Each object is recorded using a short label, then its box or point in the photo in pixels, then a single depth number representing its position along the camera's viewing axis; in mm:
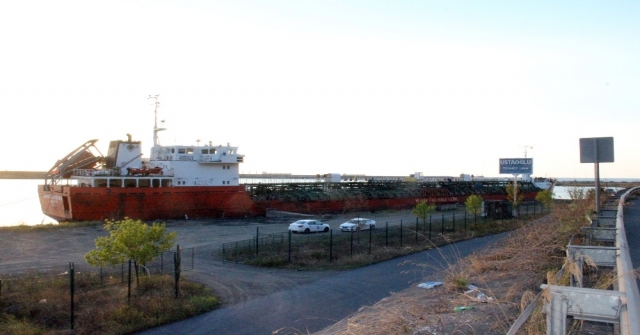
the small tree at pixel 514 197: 43656
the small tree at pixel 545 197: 43309
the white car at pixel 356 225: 33238
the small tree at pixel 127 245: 14230
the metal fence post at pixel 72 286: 12134
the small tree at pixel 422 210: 32719
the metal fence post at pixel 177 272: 14920
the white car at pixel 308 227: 32500
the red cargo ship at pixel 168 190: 38719
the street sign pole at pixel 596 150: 13023
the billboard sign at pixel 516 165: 52844
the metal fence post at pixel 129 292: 13988
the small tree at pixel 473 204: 37438
